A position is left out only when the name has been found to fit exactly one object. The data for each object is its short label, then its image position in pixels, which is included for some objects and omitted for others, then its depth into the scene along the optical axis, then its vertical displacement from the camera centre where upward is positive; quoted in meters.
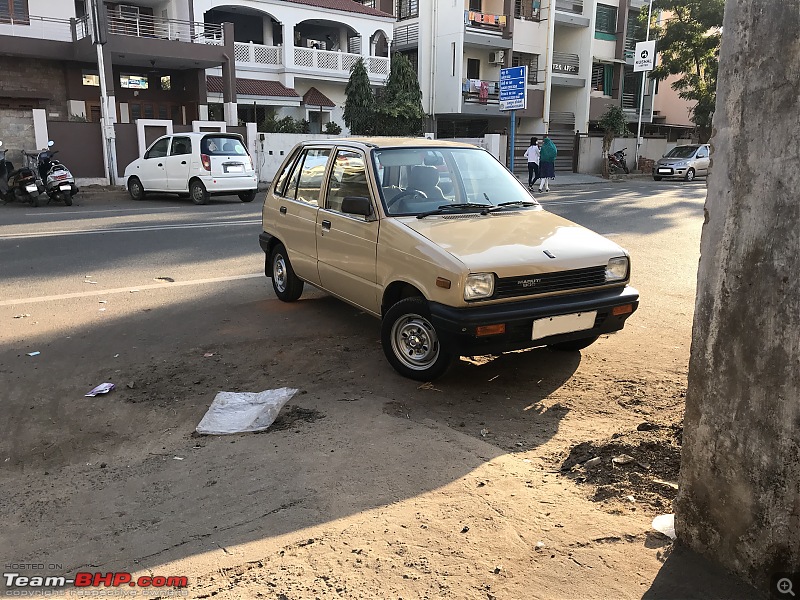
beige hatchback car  4.57 -0.75
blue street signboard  24.47 +2.22
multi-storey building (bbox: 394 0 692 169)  33.44 +4.98
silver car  29.80 -0.53
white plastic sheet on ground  4.32 -1.70
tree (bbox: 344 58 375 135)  27.19 +1.97
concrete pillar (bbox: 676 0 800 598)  2.36 -0.58
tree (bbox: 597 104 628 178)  34.36 +1.38
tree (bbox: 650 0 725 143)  34.94 +5.43
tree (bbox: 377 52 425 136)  27.09 +1.91
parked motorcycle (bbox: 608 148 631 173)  34.69 -0.53
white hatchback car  16.77 -0.38
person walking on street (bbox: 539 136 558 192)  21.67 -0.27
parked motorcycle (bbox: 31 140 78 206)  16.17 -0.66
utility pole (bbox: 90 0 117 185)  21.17 +1.34
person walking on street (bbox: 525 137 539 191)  22.86 -0.30
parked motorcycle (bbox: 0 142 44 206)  16.05 -0.85
